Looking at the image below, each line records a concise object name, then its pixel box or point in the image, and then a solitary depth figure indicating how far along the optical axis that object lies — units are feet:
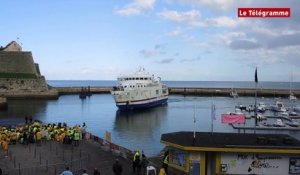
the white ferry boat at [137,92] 188.70
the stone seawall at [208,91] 315.72
